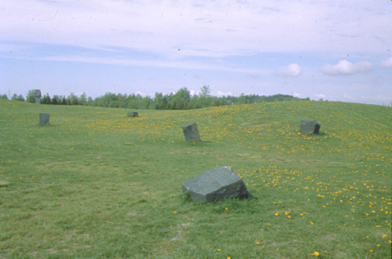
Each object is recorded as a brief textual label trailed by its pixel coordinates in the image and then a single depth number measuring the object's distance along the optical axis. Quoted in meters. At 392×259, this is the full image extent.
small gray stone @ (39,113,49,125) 24.66
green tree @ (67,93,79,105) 112.43
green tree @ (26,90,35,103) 92.25
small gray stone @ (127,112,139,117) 35.62
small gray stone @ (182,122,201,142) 19.41
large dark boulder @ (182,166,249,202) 7.57
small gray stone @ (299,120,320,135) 22.22
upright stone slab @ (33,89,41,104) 50.62
